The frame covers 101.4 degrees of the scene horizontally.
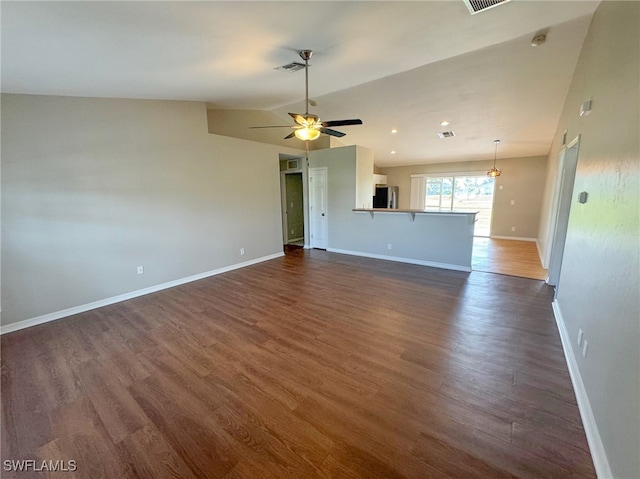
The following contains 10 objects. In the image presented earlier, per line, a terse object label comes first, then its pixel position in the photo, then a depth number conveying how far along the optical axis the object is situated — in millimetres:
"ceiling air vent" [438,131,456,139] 6077
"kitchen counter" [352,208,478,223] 4715
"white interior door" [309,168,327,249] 6668
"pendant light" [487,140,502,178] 7348
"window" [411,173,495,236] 8461
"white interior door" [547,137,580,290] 3668
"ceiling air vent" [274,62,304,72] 3090
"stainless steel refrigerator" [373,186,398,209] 9067
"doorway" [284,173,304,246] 7680
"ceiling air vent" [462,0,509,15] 2164
